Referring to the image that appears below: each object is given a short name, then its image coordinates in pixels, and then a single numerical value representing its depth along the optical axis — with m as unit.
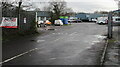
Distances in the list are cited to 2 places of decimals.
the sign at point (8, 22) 19.11
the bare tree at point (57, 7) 64.61
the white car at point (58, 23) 49.66
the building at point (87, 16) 86.69
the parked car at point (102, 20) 55.67
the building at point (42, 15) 84.94
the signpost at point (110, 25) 18.88
